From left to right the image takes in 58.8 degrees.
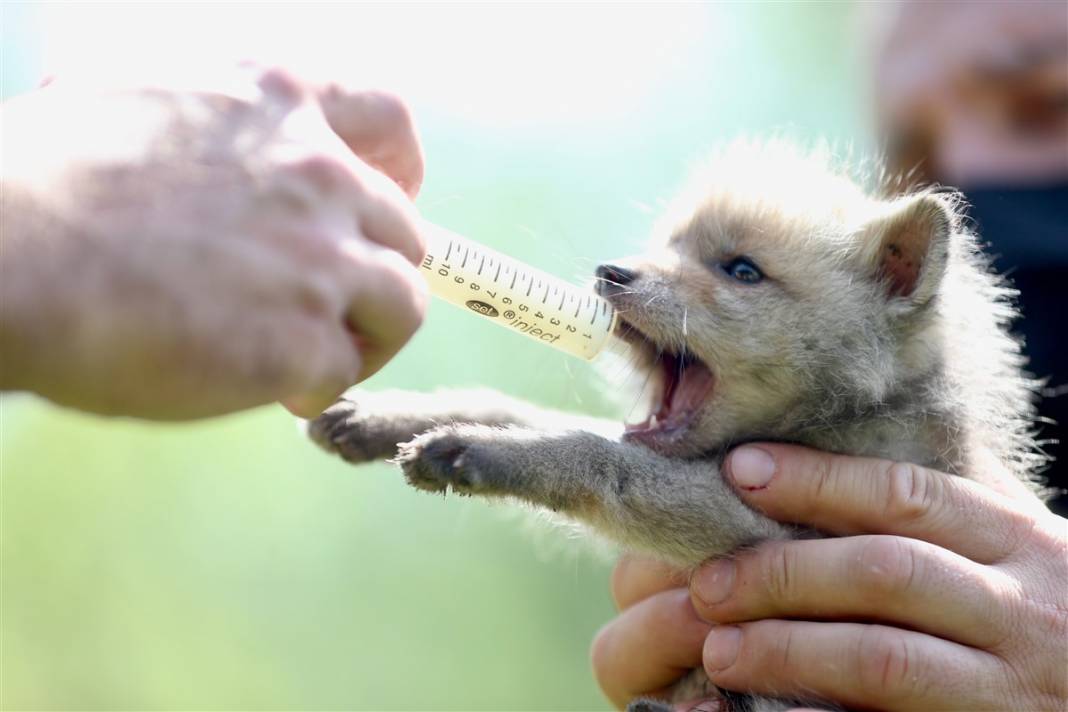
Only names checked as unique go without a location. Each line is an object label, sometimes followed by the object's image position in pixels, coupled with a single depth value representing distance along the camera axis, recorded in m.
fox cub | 2.64
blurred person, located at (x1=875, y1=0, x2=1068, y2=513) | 4.20
